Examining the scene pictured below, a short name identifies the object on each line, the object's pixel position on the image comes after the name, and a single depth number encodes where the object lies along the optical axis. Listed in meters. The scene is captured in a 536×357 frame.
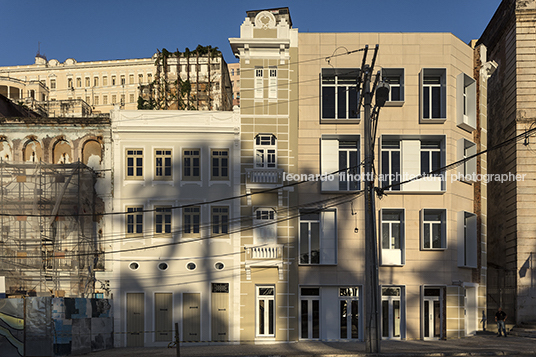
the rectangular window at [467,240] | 30.92
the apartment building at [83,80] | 103.64
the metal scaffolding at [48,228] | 28.97
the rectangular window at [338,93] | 31.27
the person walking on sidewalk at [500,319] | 29.61
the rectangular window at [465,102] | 31.14
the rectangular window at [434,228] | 30.31
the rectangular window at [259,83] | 31.03
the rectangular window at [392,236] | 30.25
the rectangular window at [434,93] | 30.98
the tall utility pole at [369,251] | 20.97
